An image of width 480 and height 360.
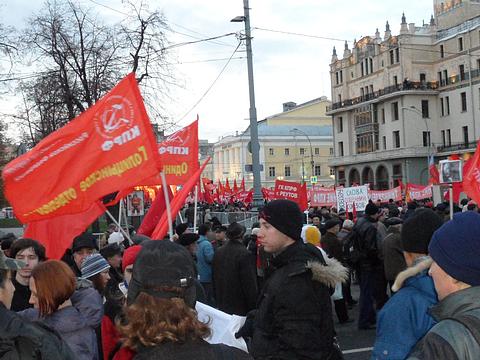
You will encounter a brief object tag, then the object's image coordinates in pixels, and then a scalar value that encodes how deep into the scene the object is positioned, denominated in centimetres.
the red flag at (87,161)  559
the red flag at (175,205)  667
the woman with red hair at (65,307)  352
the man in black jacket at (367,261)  907
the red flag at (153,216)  931
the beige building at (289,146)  10362
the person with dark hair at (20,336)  244
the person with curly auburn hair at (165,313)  199
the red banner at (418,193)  2641
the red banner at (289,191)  1695
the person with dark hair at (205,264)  932
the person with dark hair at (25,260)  504
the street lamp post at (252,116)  1666
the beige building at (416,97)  6125
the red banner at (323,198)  2512
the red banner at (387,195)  2775
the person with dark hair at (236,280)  756
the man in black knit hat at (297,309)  321
